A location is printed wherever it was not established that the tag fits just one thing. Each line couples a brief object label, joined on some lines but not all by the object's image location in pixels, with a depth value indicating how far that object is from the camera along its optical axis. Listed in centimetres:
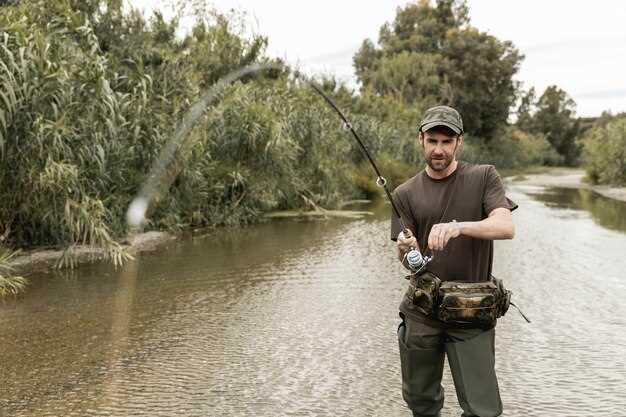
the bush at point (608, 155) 3219
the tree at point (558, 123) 8600
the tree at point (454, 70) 5197
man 300
